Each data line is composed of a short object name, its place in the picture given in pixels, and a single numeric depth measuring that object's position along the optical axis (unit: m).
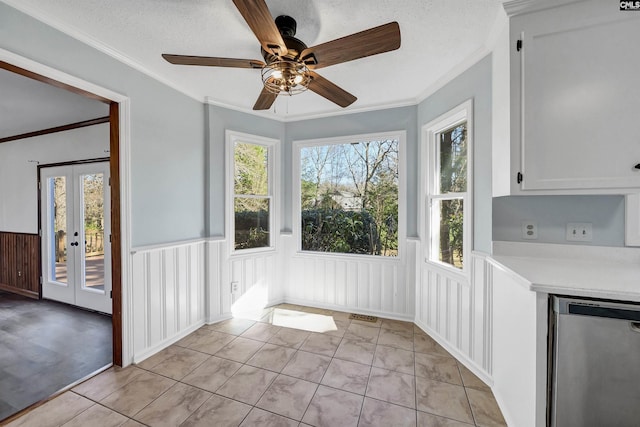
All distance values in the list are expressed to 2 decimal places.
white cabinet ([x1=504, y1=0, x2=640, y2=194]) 1.40
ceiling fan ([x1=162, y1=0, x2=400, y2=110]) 1.25
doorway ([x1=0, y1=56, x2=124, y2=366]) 2.14
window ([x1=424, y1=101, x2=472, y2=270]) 2.24
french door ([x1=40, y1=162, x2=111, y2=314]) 3.27
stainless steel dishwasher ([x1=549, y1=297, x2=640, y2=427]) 1.10
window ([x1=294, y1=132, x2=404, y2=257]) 3.12
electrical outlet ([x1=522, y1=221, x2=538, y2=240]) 1.79
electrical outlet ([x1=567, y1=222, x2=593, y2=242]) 1.69
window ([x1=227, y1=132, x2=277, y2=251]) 3.16
